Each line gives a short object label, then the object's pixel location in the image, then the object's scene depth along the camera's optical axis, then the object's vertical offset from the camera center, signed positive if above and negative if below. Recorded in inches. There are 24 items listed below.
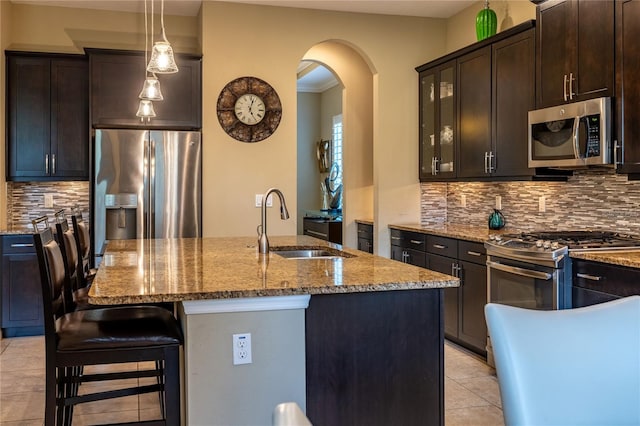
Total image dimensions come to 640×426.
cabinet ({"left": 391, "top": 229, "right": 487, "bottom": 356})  167.9 -20.5
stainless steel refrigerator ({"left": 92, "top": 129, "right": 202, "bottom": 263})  194.1 +8.9
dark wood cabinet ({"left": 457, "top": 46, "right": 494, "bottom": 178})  183.0 +31.1
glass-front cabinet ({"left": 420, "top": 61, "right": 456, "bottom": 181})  204.5 +32.2
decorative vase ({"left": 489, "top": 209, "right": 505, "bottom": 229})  191.5 -3.3
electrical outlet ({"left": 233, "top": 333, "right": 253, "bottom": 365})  83.9 -19.6
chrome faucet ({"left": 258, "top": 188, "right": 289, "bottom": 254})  125.8 -5.3
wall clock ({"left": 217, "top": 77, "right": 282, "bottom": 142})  208.2 +36.5
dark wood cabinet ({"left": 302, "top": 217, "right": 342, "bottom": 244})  283.9 -9.0
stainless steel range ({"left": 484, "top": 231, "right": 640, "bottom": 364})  132.0 -12.6
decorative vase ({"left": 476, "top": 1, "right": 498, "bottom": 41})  187.8 +59.9
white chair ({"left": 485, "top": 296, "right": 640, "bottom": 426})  50.9 -13.7
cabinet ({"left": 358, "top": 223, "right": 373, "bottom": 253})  235.6 -10.6
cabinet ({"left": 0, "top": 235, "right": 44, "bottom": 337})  193.5 -23.9
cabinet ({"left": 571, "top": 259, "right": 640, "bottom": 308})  114.6 -14.7
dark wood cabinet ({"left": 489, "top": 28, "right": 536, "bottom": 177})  163.5 +31.7
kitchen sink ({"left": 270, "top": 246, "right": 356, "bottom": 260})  141.6 -9.7
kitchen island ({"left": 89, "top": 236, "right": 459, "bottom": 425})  82.4 -19.0
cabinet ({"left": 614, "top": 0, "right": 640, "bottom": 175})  126.2 +26.6
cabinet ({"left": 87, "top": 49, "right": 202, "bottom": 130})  196.5 +40.9
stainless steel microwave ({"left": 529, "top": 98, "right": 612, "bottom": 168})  133.3 +18.5
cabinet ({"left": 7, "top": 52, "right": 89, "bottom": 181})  203.8 +33.3
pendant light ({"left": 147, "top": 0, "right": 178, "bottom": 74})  121.3 +31.7
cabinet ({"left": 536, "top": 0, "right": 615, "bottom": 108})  134.0 +38.7
